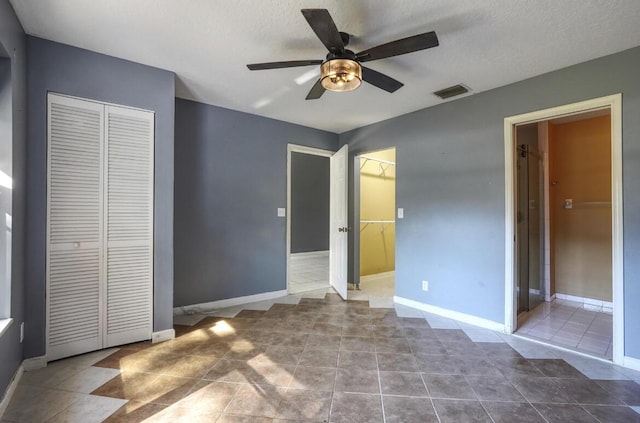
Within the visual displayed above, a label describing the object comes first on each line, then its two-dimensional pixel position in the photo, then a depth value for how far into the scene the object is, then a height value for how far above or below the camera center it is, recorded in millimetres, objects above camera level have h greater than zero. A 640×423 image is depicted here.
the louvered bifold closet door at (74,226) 2168 -104
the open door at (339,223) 3883 -135
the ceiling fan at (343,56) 1561 +1009
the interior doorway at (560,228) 2805 -175
